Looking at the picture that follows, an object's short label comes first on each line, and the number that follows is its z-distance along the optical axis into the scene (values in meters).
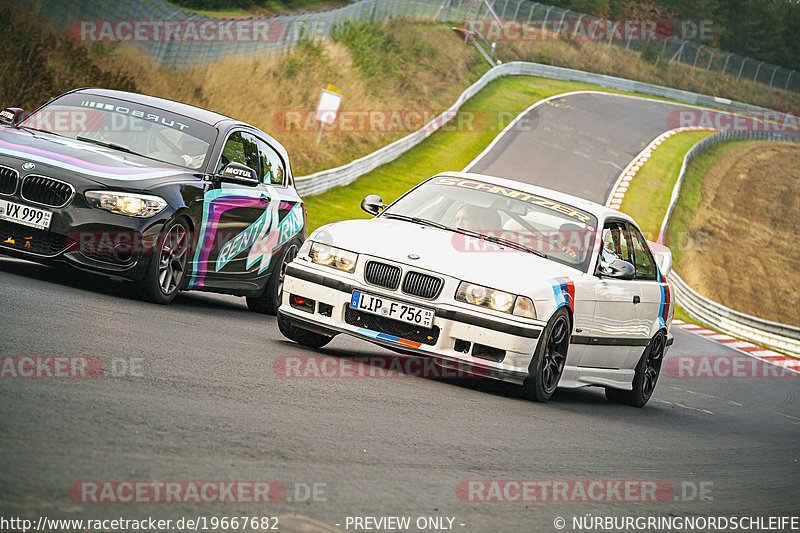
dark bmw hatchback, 17.19
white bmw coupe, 15.45
